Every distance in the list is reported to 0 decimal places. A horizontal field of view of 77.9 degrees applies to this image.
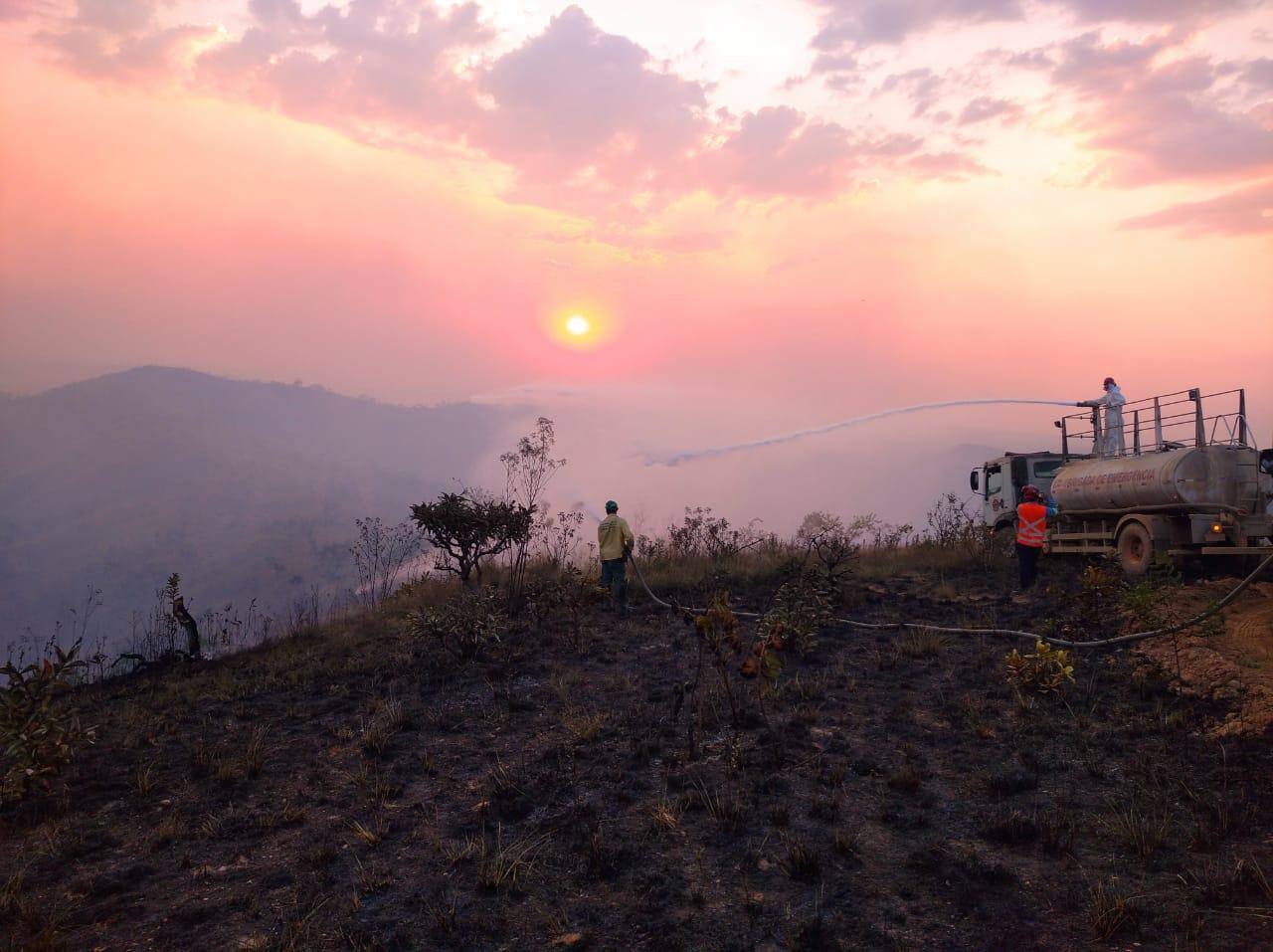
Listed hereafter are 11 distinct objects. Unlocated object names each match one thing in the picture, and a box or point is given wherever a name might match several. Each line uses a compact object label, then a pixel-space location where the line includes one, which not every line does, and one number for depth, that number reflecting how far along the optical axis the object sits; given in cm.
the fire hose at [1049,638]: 806
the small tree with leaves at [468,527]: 1461
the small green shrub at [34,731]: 671
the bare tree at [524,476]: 1491
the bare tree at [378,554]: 1577
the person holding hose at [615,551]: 1417
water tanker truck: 1381
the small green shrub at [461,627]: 1073
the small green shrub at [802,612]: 1079
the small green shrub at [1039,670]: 834
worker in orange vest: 1463
